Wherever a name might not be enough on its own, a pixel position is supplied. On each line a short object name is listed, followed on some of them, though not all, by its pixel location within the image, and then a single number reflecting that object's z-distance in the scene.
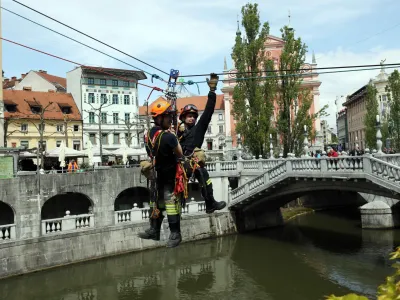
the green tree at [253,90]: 31.91
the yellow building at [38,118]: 42.69
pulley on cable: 7.42
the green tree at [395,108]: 36.25
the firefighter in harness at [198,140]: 6.11
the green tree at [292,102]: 32.38
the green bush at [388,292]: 3.04
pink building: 51.72
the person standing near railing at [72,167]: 24.98
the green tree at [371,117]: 41.97
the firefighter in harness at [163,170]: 5.65
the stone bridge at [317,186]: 18.02
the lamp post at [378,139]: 17.43
